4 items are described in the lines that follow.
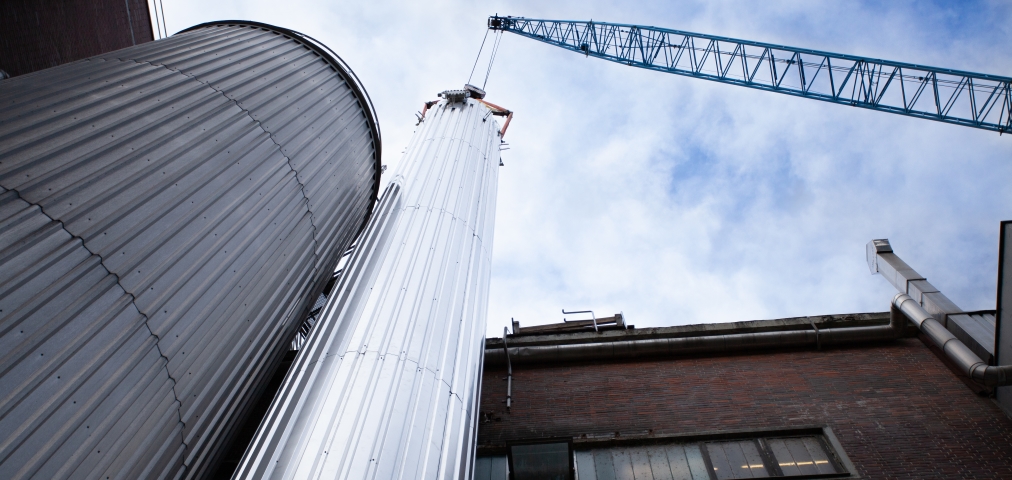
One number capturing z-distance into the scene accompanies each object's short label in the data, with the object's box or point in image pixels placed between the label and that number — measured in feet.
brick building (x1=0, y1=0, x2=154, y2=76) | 37.01
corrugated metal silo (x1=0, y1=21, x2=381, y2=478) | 14.98
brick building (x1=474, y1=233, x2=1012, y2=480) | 33.22
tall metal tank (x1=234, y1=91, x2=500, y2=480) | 17.51
